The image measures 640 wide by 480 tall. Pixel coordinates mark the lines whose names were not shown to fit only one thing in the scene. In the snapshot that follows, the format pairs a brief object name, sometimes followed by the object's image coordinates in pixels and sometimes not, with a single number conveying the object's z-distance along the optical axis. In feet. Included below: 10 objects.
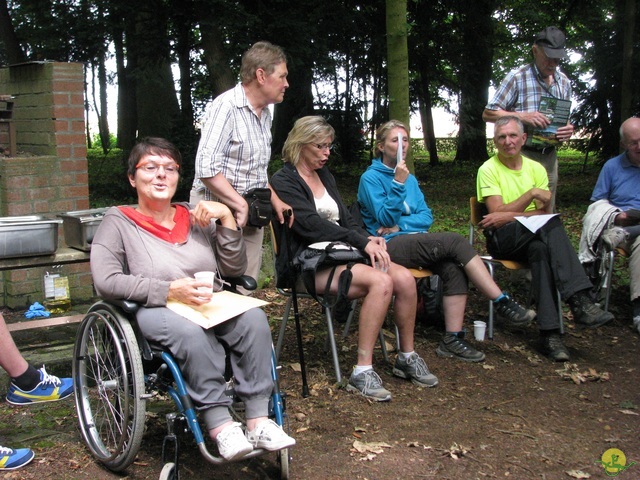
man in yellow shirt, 15.97
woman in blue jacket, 15.38
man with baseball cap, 18.66
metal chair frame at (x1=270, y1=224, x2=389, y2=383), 13.89
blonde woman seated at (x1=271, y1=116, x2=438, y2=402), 13.64
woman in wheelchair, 9.73
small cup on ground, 16.83
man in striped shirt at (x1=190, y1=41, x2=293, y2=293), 13.01
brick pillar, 16.35
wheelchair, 9.62
